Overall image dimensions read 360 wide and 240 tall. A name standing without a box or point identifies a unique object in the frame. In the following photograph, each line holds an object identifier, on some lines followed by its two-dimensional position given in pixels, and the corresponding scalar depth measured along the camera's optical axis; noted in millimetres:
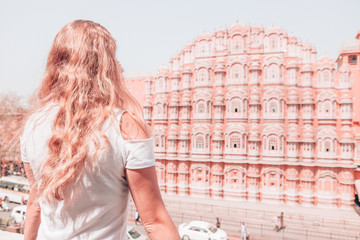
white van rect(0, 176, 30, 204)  17728
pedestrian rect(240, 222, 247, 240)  13203
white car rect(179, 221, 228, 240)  12633
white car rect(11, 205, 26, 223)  13352
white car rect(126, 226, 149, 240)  10266
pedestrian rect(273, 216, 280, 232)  14883
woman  1099
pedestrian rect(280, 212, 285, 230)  15144
